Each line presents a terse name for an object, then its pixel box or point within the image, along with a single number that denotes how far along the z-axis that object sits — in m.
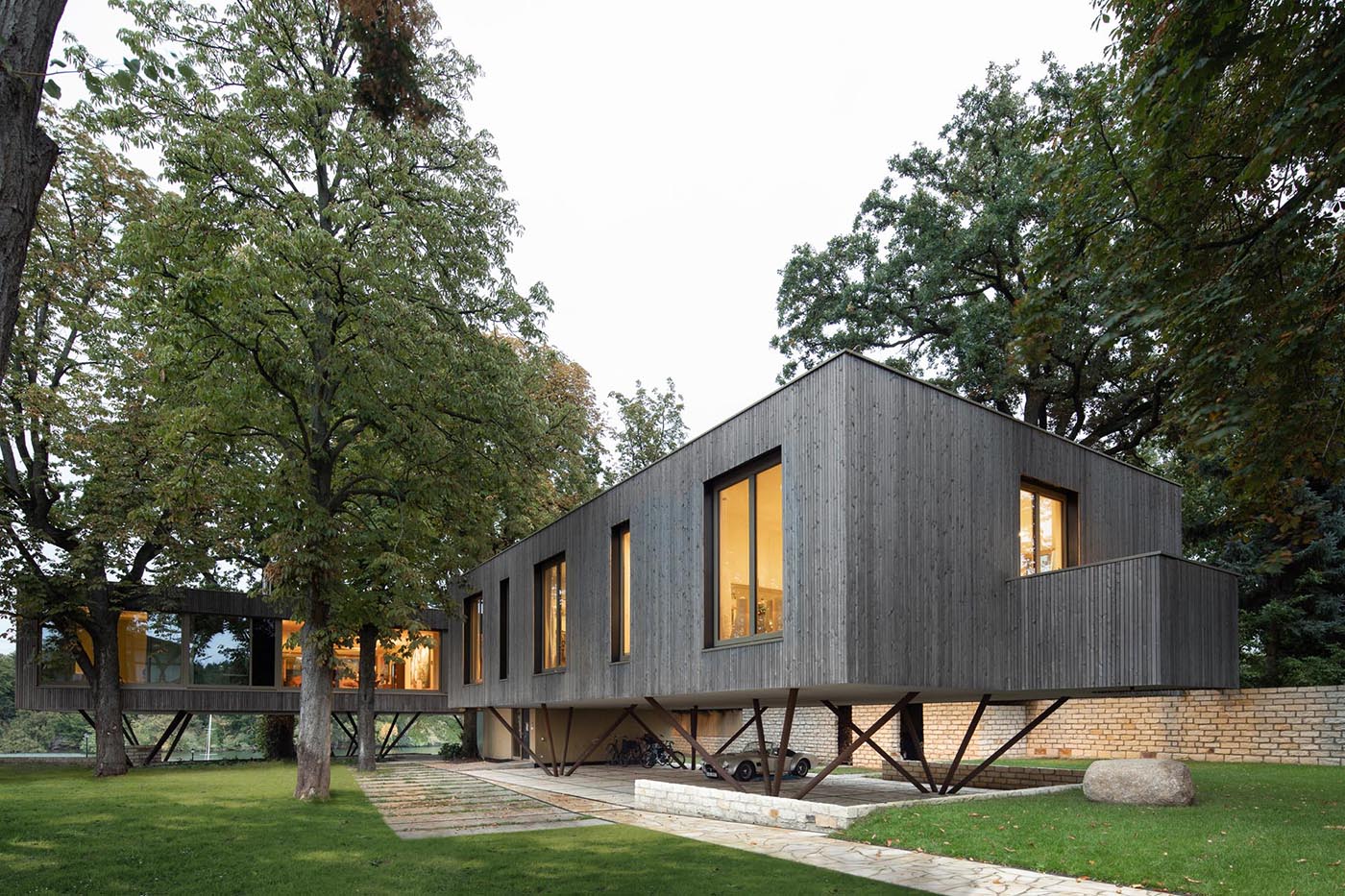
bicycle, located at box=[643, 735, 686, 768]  22.50
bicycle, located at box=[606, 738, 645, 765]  22.75
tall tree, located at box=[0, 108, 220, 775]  19.19
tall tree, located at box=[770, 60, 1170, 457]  21.34
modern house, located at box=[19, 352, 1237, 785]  9.66
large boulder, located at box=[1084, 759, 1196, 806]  9.55
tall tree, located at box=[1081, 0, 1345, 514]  8.19
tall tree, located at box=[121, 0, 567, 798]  12.33
